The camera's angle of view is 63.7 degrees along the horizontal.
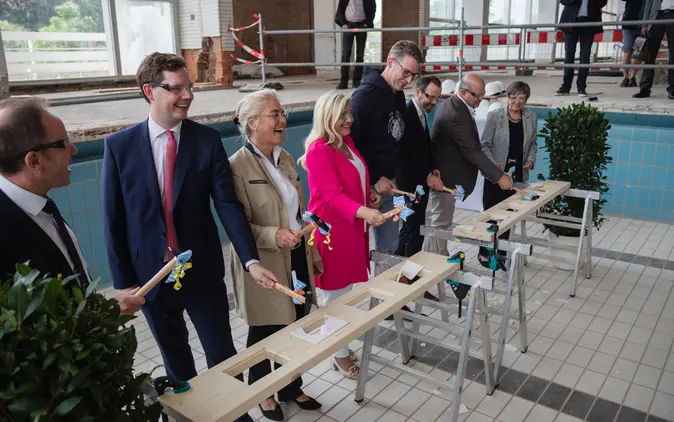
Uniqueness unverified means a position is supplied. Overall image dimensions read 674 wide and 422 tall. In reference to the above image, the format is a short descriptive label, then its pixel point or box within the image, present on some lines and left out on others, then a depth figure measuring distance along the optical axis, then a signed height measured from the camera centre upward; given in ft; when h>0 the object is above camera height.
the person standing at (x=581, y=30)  20.10 +1.11
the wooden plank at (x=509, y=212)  9.97 -3.10
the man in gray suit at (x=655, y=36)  18.95 +0.87
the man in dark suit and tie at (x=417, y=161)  12.65 -2.29
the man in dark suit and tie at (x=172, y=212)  7.04 -1.93
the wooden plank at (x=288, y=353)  5.26 -3.21
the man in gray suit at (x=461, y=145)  13.17 -2.01
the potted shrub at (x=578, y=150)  14.53 -2.35
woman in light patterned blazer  14.34 -2.03
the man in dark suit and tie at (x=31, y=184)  5.15 -1.15
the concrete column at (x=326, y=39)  31.19 +1.29
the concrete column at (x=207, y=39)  28.09 +1.22
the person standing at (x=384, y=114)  10.82 -1.03
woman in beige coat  8.06 -2.14
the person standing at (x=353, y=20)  24.35 +1.83
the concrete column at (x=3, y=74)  21.58 -0.40
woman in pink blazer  9.32 -2.35
